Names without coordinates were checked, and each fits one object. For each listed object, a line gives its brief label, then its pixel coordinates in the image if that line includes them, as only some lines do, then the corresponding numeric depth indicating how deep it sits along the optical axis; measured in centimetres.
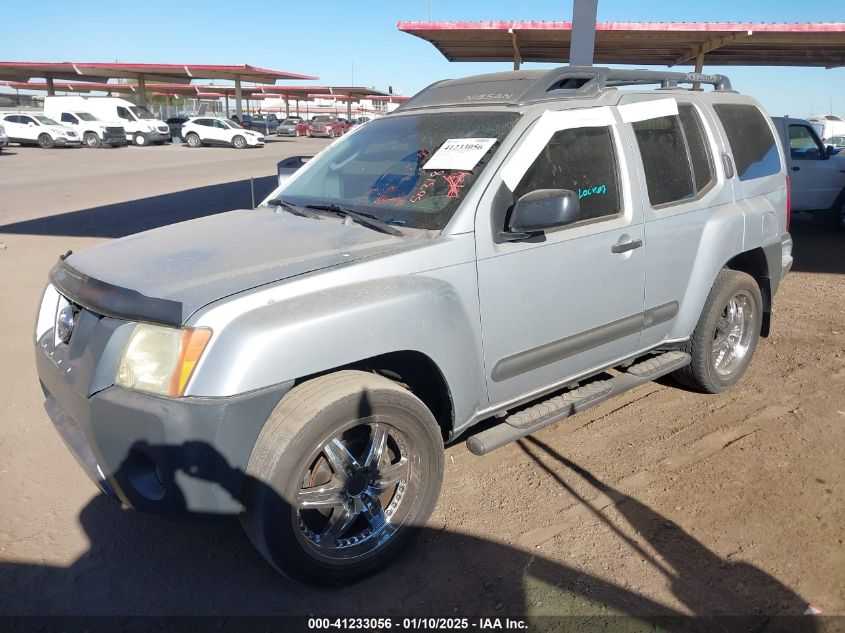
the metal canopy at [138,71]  4153
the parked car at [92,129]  3506
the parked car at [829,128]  2166
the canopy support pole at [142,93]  4669
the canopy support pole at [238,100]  4608
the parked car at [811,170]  1091
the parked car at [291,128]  5367
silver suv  251
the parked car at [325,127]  5154
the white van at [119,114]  3738
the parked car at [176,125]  4056
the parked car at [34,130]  3400
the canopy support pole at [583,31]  787
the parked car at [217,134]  3716
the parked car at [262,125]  5184
